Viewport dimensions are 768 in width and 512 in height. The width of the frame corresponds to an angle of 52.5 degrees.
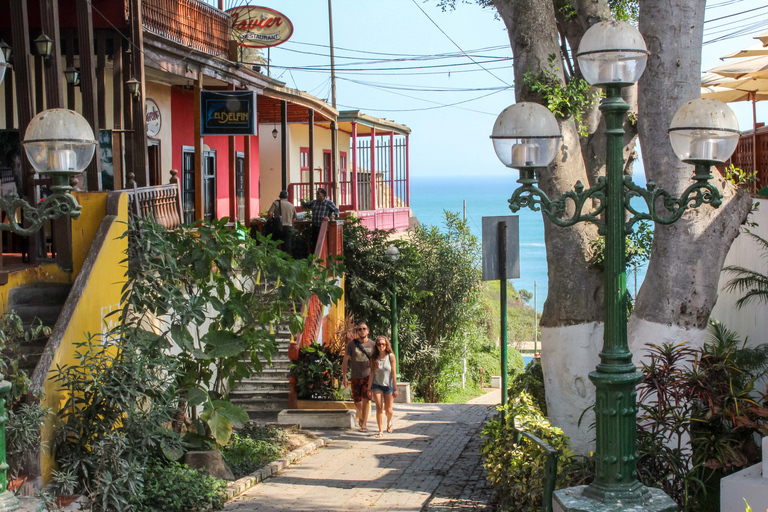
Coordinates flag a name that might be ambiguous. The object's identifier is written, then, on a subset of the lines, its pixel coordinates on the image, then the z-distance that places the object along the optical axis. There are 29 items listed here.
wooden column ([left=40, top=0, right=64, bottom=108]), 10.22
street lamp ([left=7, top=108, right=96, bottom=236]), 4.55
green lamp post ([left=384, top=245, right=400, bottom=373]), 16.36
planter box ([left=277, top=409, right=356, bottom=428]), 12.16
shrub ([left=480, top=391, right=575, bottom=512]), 7.23
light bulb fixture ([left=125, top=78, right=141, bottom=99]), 12.54
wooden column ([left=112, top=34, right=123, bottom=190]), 13.22
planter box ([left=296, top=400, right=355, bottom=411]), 12.53
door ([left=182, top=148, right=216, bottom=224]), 17.65
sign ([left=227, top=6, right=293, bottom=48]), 18.52
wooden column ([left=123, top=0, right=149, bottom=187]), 12.69
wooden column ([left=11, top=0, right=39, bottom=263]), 9.91
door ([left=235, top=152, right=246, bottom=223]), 22.00
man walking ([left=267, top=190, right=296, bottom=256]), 15.64
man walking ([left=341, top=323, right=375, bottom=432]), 11.73
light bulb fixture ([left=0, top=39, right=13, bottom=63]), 11.66
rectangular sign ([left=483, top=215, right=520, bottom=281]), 9.08
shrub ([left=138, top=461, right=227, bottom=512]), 7.62
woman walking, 11.42
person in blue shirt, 16.50
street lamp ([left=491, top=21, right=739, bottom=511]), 4.55
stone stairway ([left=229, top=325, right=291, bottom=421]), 12.94
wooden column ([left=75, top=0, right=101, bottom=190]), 11.34
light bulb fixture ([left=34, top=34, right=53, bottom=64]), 10.43
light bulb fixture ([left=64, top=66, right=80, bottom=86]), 12.66
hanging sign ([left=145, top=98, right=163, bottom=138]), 15.98
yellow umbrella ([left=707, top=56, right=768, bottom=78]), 12.83
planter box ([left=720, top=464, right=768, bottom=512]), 5.67
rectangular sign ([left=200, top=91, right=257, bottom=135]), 14.80
